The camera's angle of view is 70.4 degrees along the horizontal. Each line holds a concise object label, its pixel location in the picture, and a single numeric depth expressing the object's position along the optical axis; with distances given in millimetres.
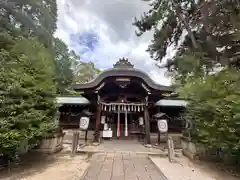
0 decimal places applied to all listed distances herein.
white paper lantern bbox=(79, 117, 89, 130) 8281
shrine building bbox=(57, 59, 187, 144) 9398
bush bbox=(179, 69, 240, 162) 4211
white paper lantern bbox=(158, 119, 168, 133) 8078
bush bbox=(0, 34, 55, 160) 3990
